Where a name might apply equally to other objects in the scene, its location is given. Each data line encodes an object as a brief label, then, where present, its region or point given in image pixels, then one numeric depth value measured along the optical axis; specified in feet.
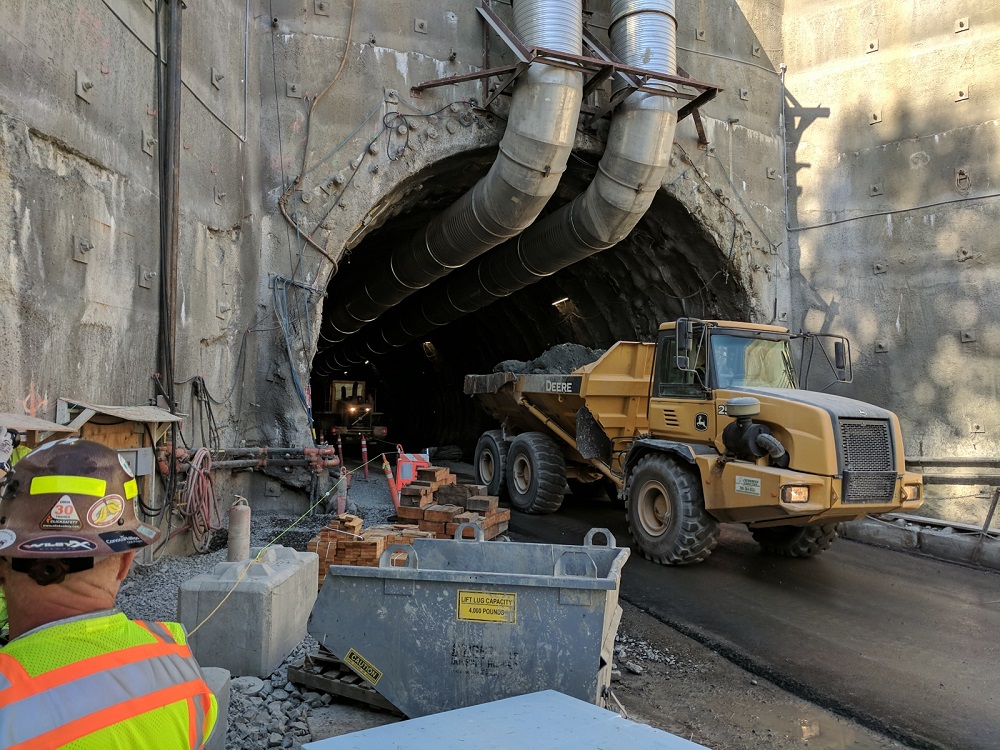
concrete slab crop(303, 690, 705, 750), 7.60
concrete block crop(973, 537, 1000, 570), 24.31
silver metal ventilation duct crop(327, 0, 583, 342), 30.37
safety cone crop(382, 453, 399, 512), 30.18
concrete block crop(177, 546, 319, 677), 12.42
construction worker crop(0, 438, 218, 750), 4.24
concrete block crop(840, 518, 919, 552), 27.43
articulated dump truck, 20.18
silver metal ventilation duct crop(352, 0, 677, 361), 33.04
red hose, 21.15
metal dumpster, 10.61
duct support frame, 30.07
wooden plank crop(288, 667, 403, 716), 11.51
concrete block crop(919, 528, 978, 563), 25.26
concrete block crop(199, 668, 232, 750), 9.12
